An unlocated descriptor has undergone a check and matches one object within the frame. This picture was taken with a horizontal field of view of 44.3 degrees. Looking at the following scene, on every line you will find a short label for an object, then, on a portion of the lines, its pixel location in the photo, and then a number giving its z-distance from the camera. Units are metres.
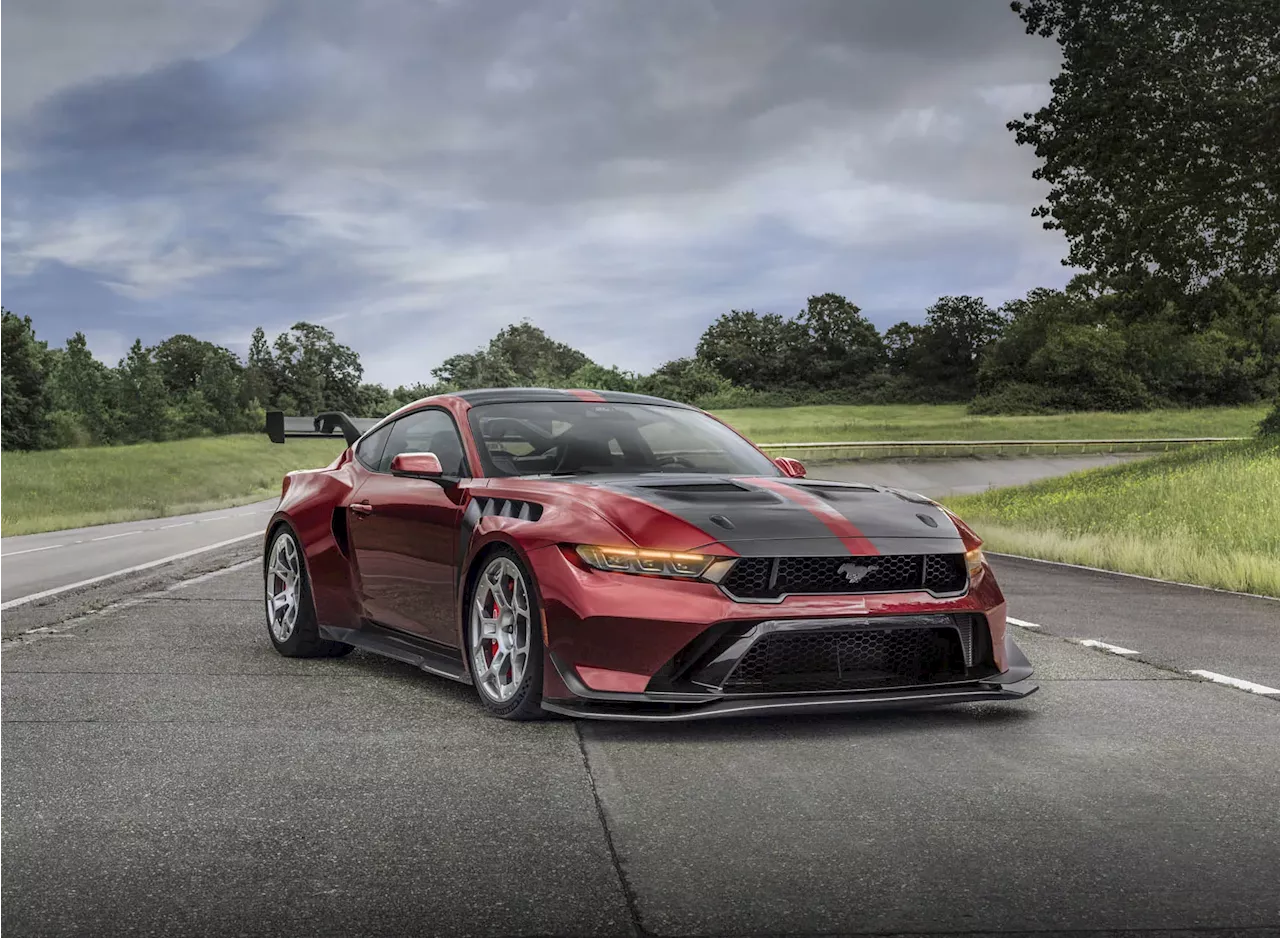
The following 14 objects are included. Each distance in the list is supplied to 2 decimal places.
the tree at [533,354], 180.12
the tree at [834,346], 116.31
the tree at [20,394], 97.00
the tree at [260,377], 144.38
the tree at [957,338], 106.00
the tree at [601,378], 125.55
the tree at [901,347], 112.56
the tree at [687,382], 114.12
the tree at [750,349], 120.44
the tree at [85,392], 122.38
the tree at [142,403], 126.44
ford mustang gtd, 5.90
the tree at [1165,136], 30.66
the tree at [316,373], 149.12
